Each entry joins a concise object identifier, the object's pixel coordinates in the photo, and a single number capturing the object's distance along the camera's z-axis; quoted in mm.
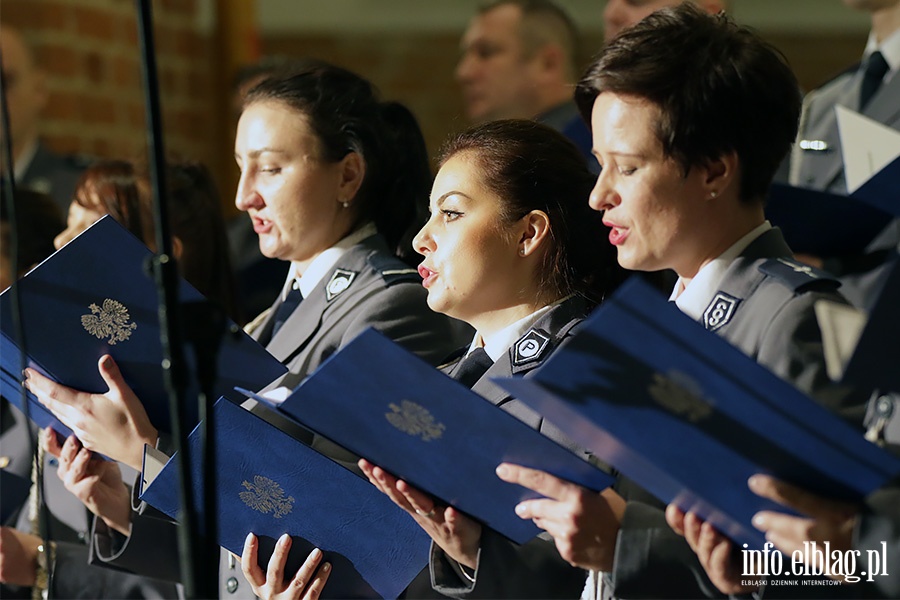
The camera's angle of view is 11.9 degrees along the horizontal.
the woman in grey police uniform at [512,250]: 4830
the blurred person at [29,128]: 7090
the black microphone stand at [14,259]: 4746
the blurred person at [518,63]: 7703
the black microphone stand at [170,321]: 4273
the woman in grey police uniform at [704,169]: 4547
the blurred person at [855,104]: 5510
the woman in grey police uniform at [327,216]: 5105
